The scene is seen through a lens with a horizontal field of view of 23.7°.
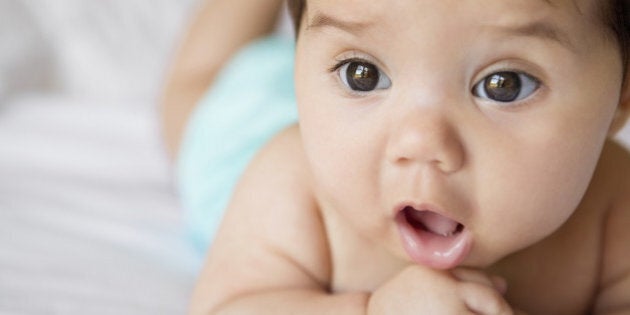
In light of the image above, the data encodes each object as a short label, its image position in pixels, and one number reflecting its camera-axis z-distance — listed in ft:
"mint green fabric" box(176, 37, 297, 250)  2.09
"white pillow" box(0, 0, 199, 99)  2.55
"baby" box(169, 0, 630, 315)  1.40
